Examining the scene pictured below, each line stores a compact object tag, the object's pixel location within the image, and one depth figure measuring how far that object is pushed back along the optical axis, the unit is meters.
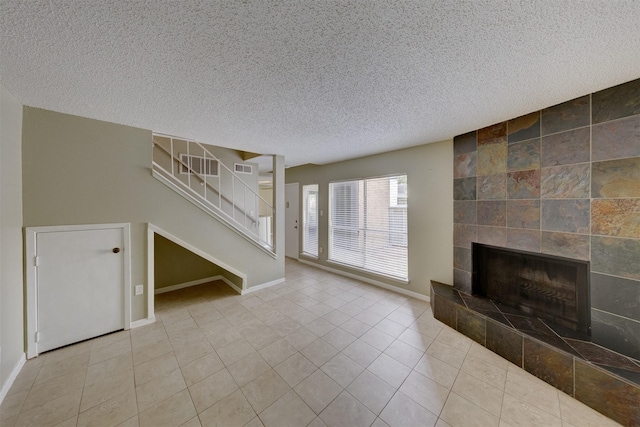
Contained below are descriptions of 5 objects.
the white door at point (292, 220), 5.62
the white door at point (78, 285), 2.10
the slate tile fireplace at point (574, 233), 1.67
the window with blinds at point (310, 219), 5.23
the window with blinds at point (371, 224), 3.64
